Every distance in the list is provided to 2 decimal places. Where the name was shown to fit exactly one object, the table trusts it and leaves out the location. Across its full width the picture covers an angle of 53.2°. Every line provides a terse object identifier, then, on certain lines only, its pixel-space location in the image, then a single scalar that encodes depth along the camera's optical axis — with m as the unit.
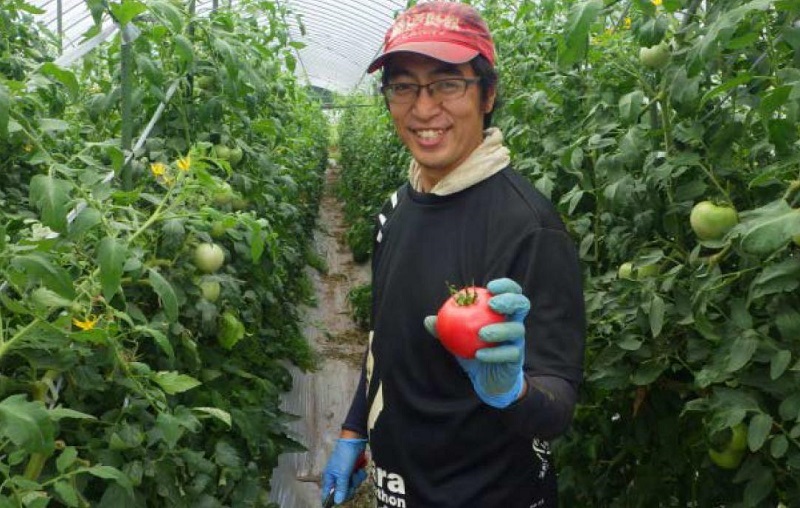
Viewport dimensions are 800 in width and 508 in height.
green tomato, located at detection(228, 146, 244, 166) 2.49
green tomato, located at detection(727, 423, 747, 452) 1.57
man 1.43
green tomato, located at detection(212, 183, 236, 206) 1.81
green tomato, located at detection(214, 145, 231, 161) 2.46
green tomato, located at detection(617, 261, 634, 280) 1.86
